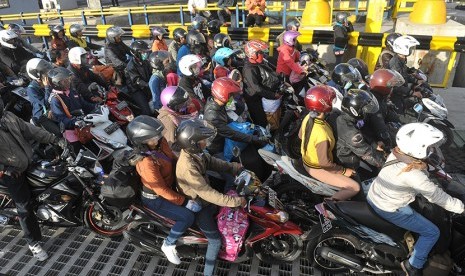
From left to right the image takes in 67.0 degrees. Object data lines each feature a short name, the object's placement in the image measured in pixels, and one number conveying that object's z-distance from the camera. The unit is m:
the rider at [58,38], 8.97
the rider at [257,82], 6.05
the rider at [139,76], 7.24
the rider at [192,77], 5.71
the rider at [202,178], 3.55
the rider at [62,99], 5.27
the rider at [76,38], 9.26
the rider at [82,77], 6.36
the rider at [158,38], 8.51
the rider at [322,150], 4.17
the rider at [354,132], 4.29
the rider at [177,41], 8.31
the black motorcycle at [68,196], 4.55
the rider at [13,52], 7.97
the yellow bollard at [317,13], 10.16
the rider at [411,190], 3.32
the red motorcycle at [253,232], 3.93
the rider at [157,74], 6.32
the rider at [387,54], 6.44
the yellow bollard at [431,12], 8.82
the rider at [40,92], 5.55
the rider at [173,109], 4.79
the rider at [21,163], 4.07
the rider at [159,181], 3.74
